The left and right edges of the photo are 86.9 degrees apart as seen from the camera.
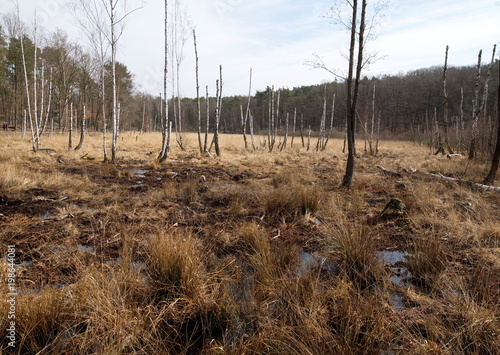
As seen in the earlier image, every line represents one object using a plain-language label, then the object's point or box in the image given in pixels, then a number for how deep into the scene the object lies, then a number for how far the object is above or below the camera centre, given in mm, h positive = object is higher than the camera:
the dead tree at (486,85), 11134 +3415
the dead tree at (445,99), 14570 +2827
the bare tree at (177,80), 18906 +4334
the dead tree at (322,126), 21094 +1610
